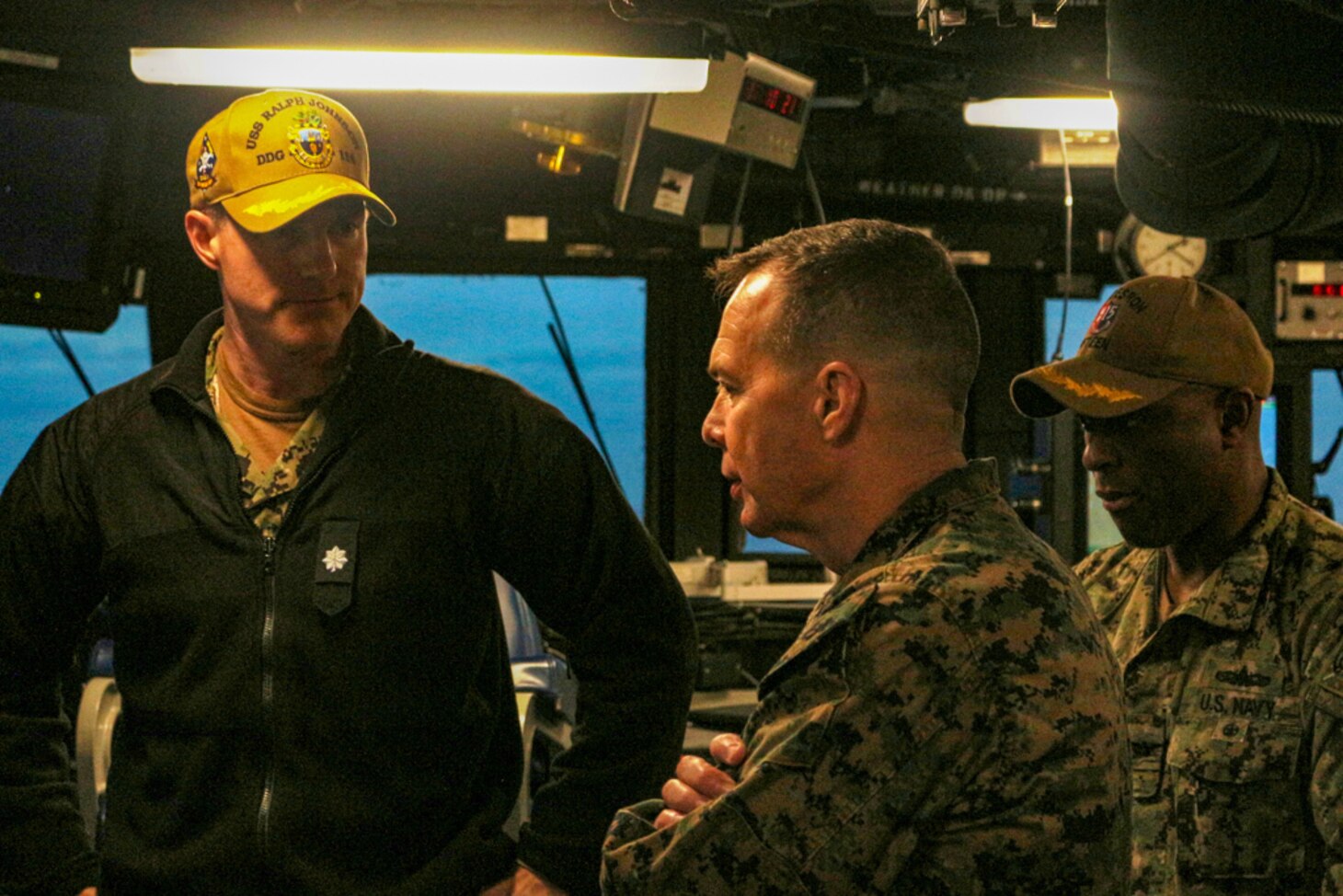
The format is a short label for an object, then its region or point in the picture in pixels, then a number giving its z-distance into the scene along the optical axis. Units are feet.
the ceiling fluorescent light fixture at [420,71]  10.34
